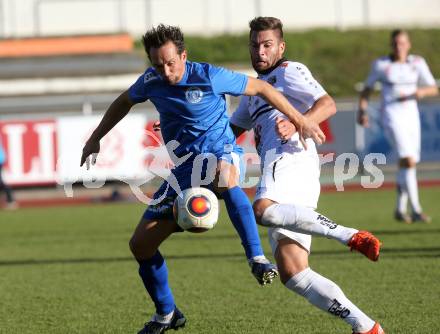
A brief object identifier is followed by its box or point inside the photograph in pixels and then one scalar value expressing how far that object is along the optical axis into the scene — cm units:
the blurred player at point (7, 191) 3594
